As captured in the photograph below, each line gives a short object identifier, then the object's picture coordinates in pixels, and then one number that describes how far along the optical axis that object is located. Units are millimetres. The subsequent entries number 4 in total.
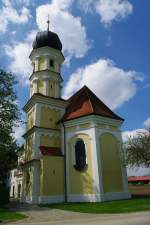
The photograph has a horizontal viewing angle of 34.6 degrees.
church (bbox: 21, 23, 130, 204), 24250
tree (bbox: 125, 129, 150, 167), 25078
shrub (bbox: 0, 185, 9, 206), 26047
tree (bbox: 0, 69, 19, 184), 25031
